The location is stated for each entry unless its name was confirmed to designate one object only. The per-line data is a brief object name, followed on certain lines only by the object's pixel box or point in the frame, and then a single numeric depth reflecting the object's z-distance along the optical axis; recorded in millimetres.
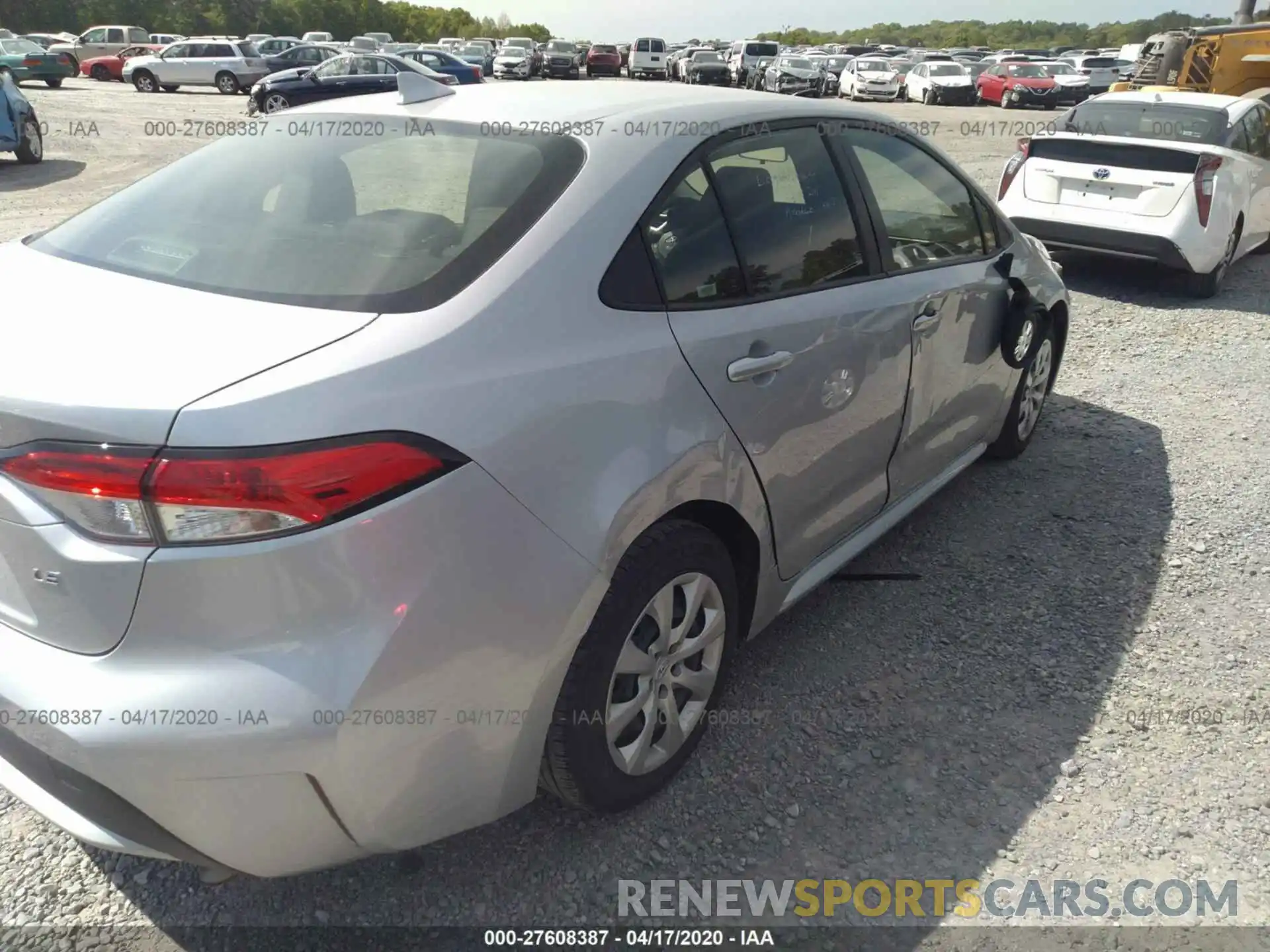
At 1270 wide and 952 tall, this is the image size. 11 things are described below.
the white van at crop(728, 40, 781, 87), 34906
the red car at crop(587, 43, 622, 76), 37781
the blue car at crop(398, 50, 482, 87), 27219
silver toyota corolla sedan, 1612
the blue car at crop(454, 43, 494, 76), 38156
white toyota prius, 7371
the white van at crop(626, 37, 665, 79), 37562
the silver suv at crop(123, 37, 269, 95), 30281
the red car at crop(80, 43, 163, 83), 35031
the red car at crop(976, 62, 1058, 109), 28594
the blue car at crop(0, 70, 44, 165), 12570
